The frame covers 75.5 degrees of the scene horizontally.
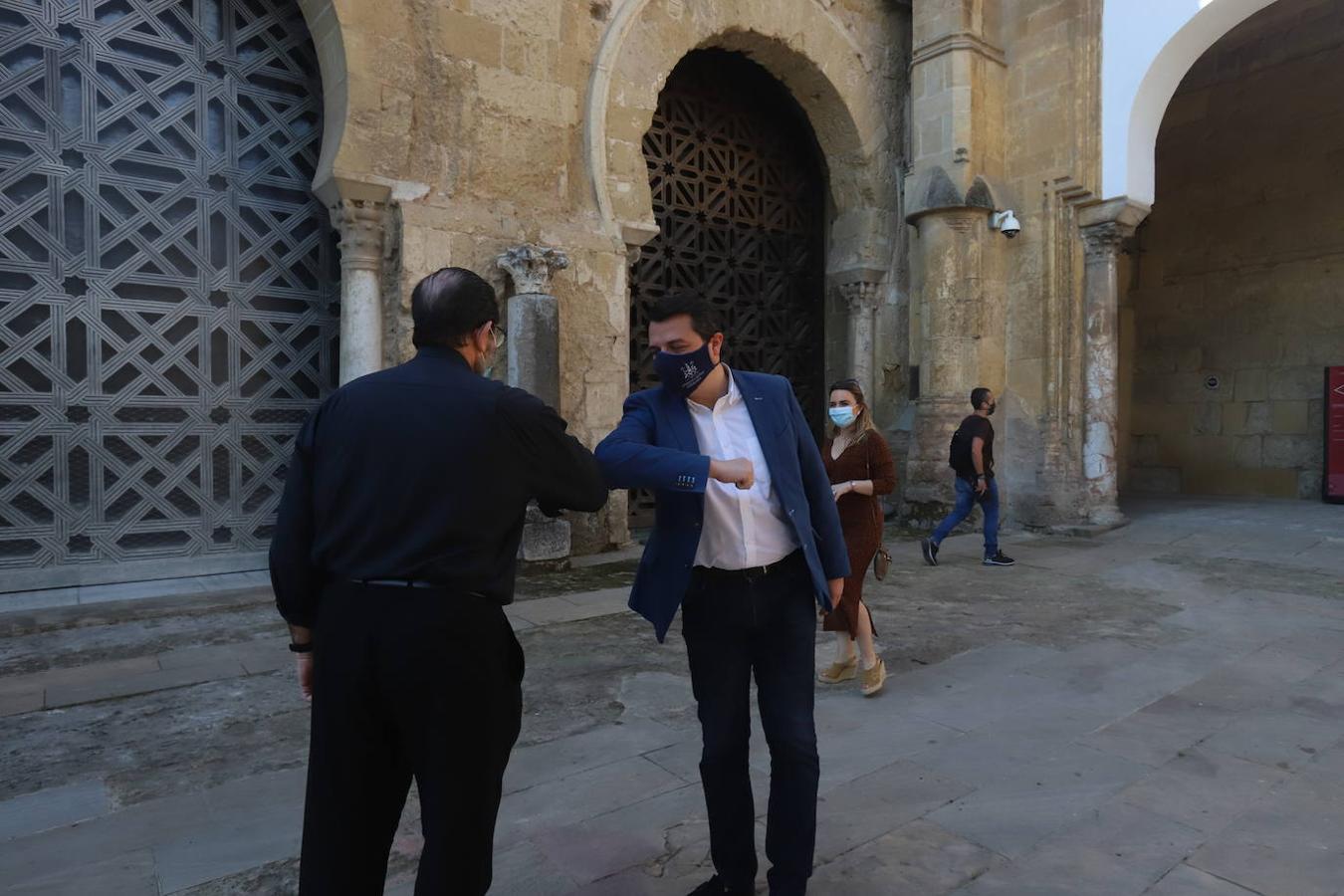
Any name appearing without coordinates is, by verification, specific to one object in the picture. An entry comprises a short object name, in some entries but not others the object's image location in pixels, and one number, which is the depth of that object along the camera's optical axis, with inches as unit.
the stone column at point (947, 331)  348.8
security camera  351.6
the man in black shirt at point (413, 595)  60.7
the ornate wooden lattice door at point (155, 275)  219.3
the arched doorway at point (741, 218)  344.5
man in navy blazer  81.6
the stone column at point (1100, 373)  343.9
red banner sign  416.8
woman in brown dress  147.6
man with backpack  273.0
